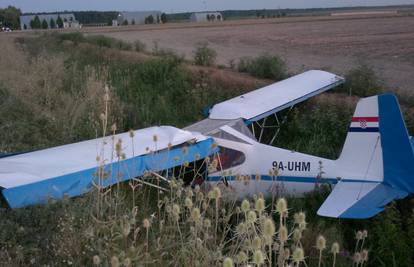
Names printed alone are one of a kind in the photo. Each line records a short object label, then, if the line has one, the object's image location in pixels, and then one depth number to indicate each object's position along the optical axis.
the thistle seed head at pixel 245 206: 2.60
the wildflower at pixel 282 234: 2.27
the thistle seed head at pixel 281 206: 2.33
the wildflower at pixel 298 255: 2.15
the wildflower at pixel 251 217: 2.44
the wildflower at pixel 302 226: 2.42
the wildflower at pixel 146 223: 2.70
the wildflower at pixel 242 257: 2.35
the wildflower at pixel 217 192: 2.84
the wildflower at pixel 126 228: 2.68
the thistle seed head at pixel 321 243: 2.28
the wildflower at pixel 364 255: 2.59
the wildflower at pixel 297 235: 2.45
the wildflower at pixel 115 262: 2.28
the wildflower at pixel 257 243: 2.31
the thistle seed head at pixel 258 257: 2.07
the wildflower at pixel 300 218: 2.40
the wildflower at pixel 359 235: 2.82
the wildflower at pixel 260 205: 2.42
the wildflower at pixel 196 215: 2.69
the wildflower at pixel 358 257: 2.57
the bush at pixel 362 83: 11.44
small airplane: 5.04
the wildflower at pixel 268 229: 2.24
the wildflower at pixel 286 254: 2.45
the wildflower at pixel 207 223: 2.98
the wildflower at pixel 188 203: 2.89
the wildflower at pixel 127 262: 2.47
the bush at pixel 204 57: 17.79
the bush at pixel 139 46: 25.30
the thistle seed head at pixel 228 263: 2.03
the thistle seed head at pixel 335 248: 2.43
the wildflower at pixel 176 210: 2.86
